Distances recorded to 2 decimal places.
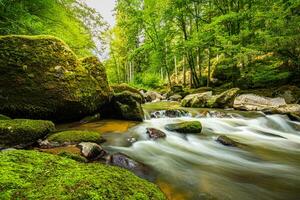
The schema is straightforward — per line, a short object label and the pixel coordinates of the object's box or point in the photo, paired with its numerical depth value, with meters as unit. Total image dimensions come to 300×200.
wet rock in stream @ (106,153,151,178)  2.58
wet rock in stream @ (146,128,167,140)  4.06
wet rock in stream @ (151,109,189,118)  6.07
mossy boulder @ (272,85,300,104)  7.16
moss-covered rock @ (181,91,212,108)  7.85
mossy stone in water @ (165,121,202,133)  4.44
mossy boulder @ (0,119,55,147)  2.86
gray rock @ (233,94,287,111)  7.08
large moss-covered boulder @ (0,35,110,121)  3.96
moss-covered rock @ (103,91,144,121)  5.37
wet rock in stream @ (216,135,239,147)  3.92
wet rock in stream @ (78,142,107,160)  2.73
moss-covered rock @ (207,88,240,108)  7.58
